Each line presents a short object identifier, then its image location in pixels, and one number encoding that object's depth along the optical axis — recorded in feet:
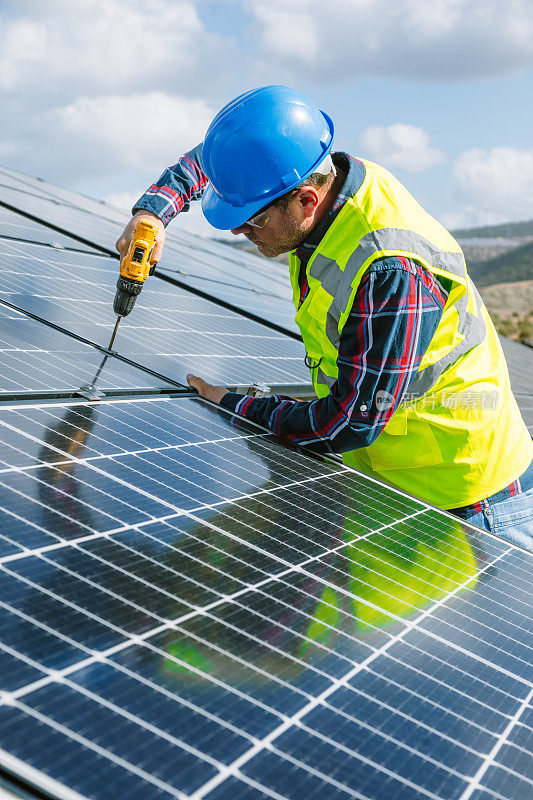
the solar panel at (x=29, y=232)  25.25
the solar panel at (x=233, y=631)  6.51
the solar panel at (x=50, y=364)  13.55
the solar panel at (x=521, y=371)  30.83
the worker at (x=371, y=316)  12.75
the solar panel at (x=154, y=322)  18.01
